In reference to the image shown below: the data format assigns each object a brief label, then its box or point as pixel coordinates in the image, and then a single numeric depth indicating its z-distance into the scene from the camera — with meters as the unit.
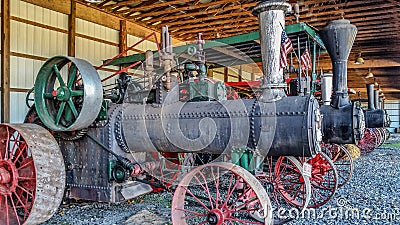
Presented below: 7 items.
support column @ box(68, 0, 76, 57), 8.52
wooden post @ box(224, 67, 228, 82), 14.89
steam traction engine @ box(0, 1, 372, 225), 2.83
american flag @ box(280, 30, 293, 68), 3.13
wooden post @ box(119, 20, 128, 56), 10.08
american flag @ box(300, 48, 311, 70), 4.59
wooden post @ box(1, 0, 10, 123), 7.05
